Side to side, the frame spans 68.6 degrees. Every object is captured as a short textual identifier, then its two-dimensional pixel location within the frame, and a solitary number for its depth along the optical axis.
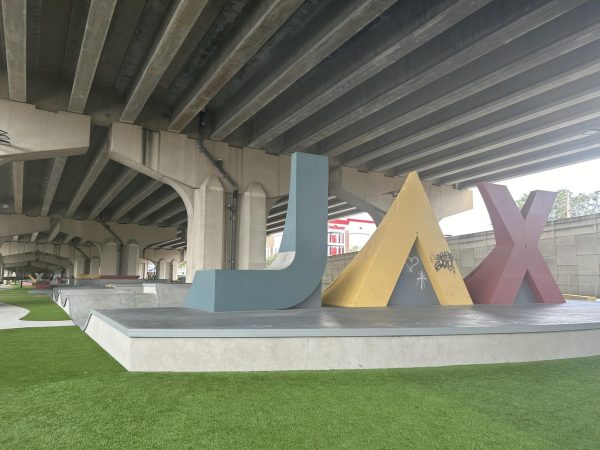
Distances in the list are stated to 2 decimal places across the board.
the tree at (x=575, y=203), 67.44
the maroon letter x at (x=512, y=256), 12.70
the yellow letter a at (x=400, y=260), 11.01
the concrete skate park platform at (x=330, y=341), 5.64
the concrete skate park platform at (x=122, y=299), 13.52
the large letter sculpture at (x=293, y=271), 9.36
